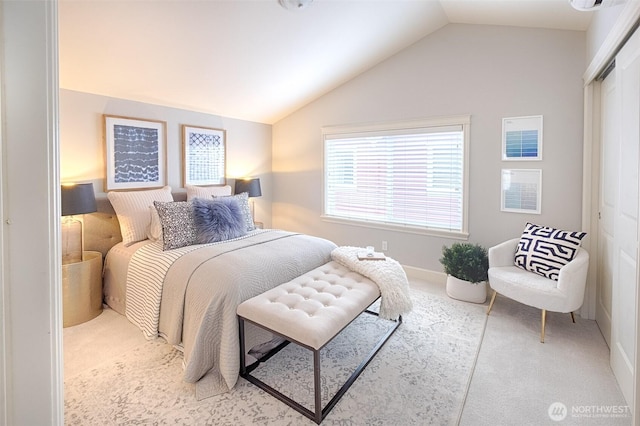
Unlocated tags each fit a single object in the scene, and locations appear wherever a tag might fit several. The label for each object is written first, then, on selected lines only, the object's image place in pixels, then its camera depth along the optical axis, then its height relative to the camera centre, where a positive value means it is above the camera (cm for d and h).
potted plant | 307 -70
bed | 196 -59
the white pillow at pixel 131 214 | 296 -14
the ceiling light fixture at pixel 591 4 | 174 +110
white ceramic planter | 310 -90
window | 352 +32
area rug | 169 -113
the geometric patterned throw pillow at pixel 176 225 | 270 -22
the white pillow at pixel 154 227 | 286 -26
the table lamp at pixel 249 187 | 419 +17
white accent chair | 235 -67
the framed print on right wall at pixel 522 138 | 297 +60
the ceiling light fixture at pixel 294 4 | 241 +152
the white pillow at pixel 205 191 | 362 +10
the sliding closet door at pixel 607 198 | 225 +2
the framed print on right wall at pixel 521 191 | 301 +9
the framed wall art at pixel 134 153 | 312 +49
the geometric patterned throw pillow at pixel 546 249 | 258 -42
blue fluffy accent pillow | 284 -19
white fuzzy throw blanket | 236 -62
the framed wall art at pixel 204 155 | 382 +56
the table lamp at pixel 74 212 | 255 -10
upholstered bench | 171 -67
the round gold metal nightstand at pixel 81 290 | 261 -77
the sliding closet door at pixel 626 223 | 171 -13
